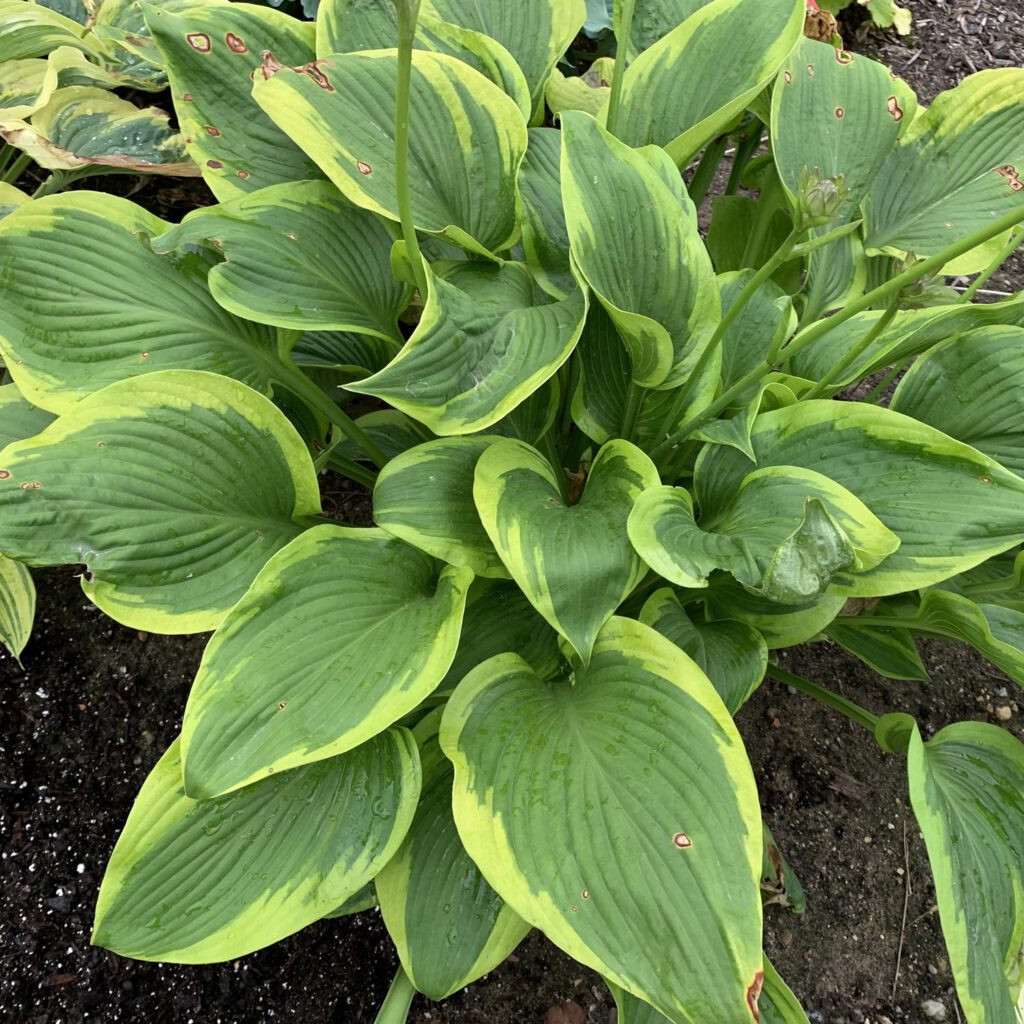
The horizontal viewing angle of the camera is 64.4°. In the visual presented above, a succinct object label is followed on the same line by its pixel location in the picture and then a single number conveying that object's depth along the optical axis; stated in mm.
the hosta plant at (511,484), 756
